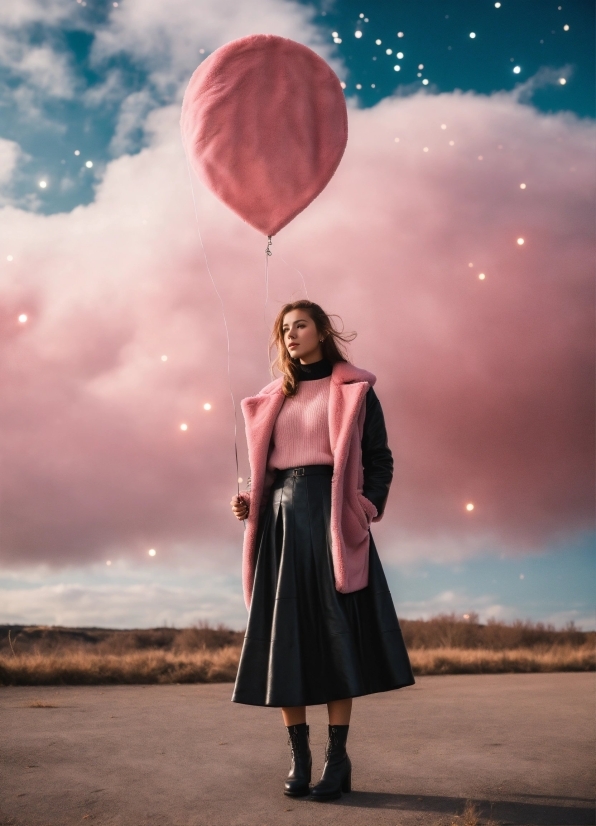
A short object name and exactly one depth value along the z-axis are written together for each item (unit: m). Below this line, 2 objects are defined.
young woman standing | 2.43
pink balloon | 3.31
